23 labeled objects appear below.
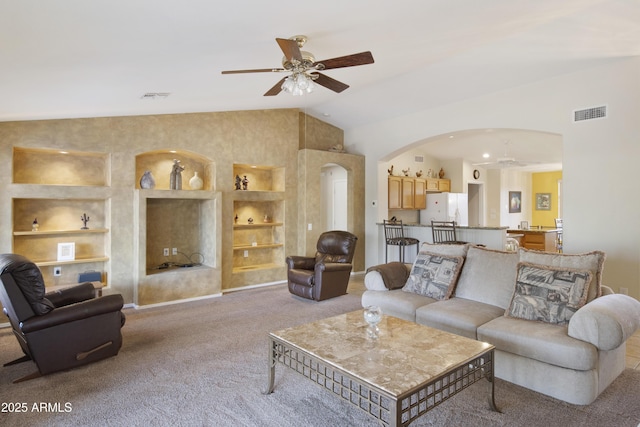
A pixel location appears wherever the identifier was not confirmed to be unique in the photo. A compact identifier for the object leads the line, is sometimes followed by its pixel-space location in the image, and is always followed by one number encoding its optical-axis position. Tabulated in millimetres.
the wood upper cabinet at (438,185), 9281
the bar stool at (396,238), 6736
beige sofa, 2447
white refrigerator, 8602
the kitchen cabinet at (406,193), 8125
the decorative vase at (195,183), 5695
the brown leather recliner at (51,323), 2807
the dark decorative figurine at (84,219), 5016
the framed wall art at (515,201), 11031
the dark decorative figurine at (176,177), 5484
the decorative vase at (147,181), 5215
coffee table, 1900
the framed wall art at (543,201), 11469
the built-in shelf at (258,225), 6411
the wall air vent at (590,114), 4570
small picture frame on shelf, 4699
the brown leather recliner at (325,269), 5293
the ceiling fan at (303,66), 2985
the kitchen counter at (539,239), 7234
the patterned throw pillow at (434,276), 3625
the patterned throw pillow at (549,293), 2766
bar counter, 5660
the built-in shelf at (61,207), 4555
